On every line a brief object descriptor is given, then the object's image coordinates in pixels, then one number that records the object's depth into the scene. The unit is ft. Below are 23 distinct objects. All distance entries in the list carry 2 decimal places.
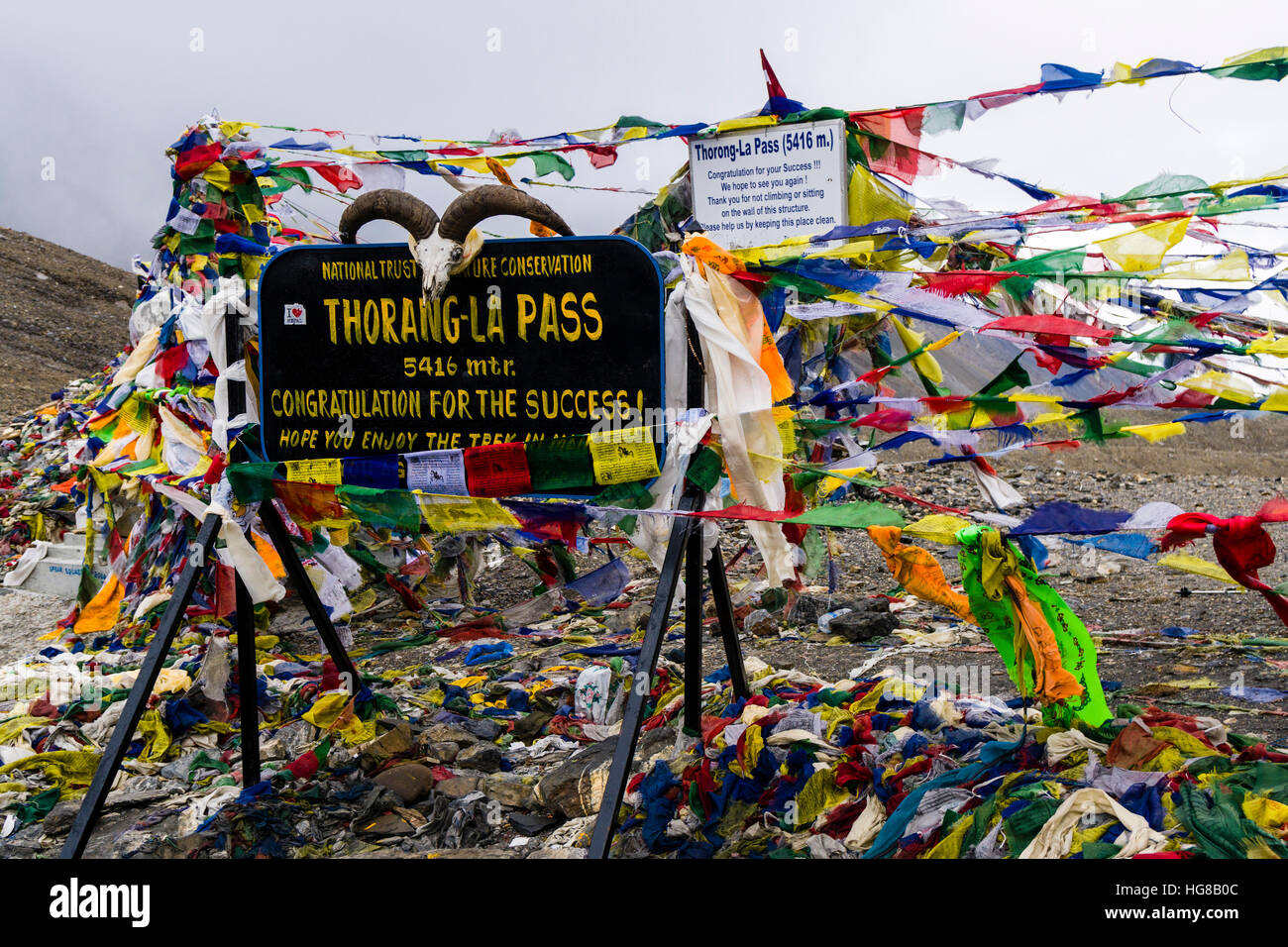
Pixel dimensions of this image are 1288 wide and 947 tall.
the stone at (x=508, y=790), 15.70
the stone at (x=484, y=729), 18.72
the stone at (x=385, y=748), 17.33
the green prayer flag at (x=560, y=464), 12.82
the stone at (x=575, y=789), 15.05
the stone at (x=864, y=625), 23.89
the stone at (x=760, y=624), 24.95
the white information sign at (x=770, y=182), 23.66
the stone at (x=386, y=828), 15.15
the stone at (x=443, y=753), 17.51
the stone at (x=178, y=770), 18.06
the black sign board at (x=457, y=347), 12.91
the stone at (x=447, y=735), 18.04
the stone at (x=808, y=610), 25.68
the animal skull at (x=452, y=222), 13.01
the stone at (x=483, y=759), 17.35
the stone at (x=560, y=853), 13.55
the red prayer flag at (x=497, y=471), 13.07
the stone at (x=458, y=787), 16.22
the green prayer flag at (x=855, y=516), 10.83
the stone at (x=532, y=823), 14.93
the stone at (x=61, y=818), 16.24
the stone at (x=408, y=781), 16.17
